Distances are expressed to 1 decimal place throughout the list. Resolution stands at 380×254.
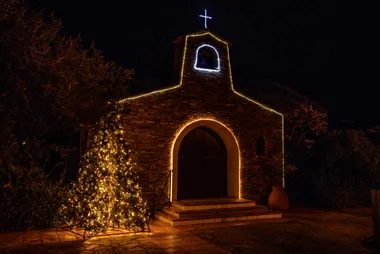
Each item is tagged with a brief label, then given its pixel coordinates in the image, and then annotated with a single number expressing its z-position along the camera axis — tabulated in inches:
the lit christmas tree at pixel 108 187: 307.6
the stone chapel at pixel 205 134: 394.6
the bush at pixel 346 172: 467.5
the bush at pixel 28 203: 327.6
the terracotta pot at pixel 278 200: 424.8
